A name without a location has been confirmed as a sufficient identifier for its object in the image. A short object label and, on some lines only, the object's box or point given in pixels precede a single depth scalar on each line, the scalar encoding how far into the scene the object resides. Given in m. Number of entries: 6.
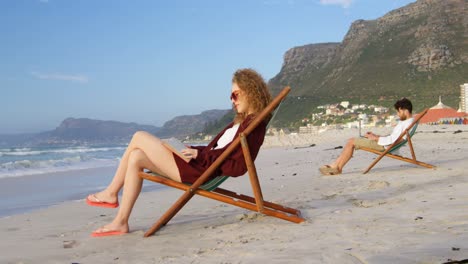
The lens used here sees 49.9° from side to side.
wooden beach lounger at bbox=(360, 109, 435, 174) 6.55
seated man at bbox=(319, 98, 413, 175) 6.76
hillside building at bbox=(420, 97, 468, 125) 33.12
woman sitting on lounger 3.43
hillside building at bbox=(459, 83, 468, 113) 40.33
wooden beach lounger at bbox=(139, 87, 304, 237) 3.32
